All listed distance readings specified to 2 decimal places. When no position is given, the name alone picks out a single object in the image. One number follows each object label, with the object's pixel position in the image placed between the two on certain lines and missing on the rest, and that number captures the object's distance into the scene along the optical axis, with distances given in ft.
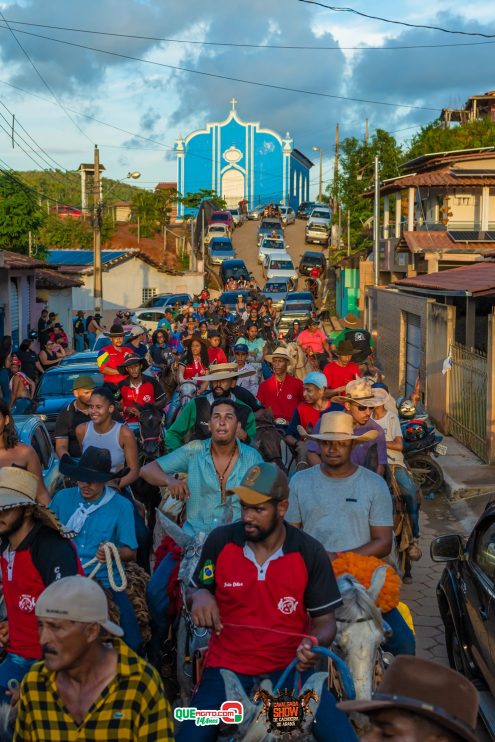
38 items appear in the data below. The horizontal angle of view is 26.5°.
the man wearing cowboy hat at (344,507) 19.93
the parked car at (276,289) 159.97
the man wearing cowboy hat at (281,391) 38.50
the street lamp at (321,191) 341.00
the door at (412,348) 72.59
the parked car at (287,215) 259.60
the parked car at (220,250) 209.67
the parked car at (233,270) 190.80
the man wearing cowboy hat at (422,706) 8.96
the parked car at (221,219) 240.12
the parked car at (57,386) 49.75
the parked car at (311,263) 198.70
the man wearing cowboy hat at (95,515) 20.12
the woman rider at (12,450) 25.00
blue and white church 301.63
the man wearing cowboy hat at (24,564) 16.06
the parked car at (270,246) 205.08
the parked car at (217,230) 230.38
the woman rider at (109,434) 27.27
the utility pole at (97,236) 130.52
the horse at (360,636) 16.63
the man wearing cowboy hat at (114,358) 43.29
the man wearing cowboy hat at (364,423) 26.96
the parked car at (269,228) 226.81
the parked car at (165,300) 158.61
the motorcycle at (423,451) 45.27
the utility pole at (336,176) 197.47
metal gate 50.47
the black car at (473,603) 19.85
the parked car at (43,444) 34.40
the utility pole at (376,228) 121.60
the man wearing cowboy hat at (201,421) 27.94
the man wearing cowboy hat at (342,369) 42.47
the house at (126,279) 177.47
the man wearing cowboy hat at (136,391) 38.58
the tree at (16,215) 135.03
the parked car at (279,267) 191.52
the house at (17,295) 97.91
